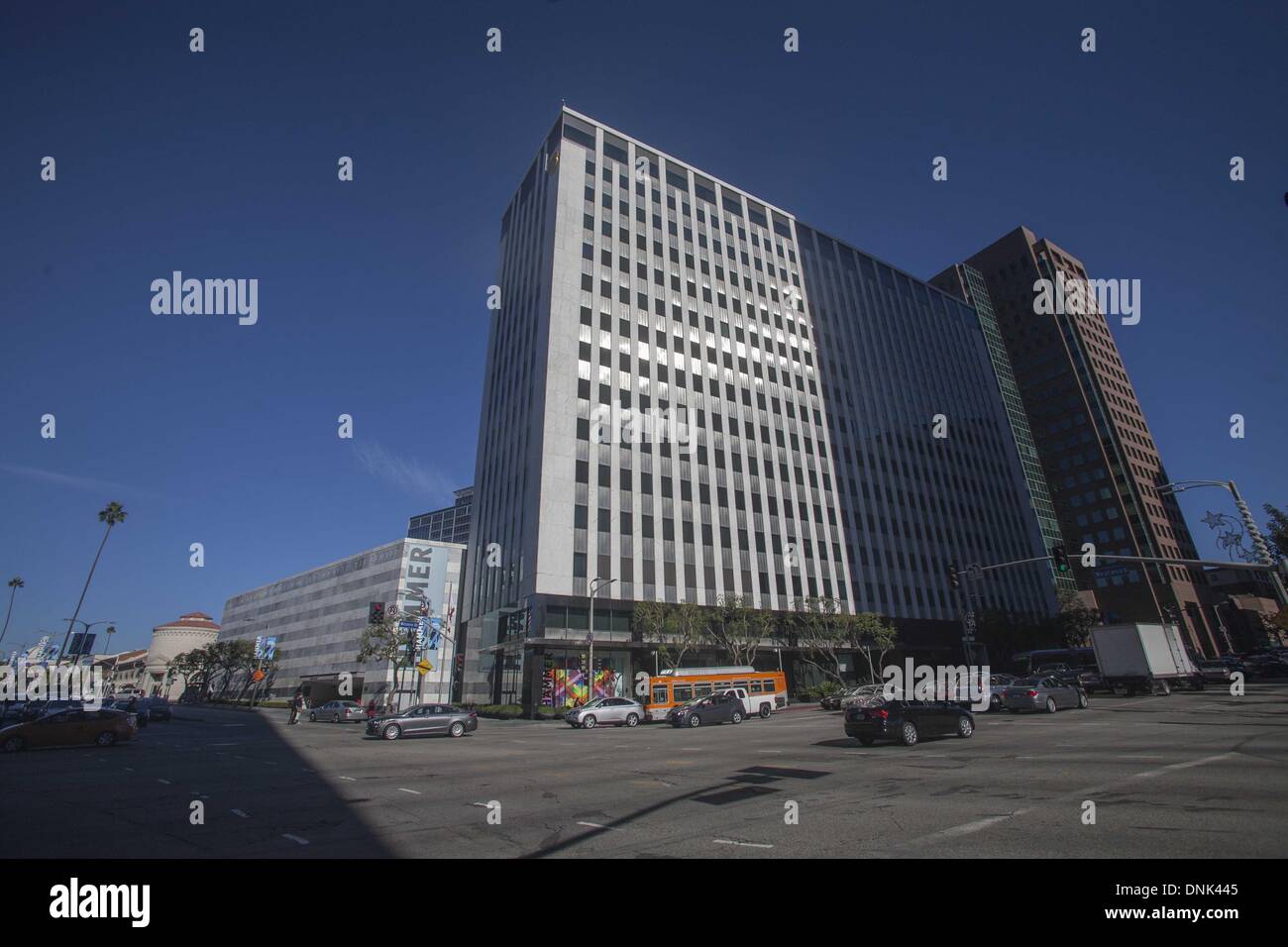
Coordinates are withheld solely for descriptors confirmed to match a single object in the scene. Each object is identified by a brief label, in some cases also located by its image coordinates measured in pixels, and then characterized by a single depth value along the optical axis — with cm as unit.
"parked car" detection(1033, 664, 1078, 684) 4470
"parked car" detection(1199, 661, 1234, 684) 4431
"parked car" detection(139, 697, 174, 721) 4522
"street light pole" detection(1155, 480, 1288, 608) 2047
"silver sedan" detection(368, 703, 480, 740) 2677
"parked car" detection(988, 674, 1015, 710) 2809
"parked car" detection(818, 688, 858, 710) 3769
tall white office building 4722
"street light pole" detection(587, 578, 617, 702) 4075
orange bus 3603
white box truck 3381
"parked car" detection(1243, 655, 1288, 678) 5047
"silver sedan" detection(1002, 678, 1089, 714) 2627
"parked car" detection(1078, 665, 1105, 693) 4422
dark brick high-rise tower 9700
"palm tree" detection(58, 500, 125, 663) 6469
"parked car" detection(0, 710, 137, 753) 2178
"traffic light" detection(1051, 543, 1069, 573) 2326
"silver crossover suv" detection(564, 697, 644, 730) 3275
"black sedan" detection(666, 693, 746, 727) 2981
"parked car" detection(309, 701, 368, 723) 4400
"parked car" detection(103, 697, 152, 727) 4039
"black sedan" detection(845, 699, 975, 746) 1728
